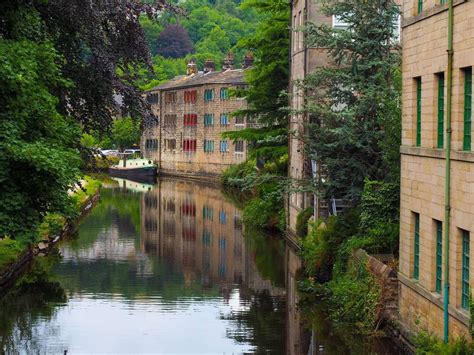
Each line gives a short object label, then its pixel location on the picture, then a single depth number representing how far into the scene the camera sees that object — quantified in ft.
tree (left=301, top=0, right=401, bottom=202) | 109.50
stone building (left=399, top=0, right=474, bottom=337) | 66.49
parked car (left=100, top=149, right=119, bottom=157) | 399.13
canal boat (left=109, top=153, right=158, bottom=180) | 344.28
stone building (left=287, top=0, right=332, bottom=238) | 134.62
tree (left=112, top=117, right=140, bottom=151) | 399.65
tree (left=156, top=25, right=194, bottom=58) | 610.24
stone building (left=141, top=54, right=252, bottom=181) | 320.50
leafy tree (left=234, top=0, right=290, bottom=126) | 165.99
